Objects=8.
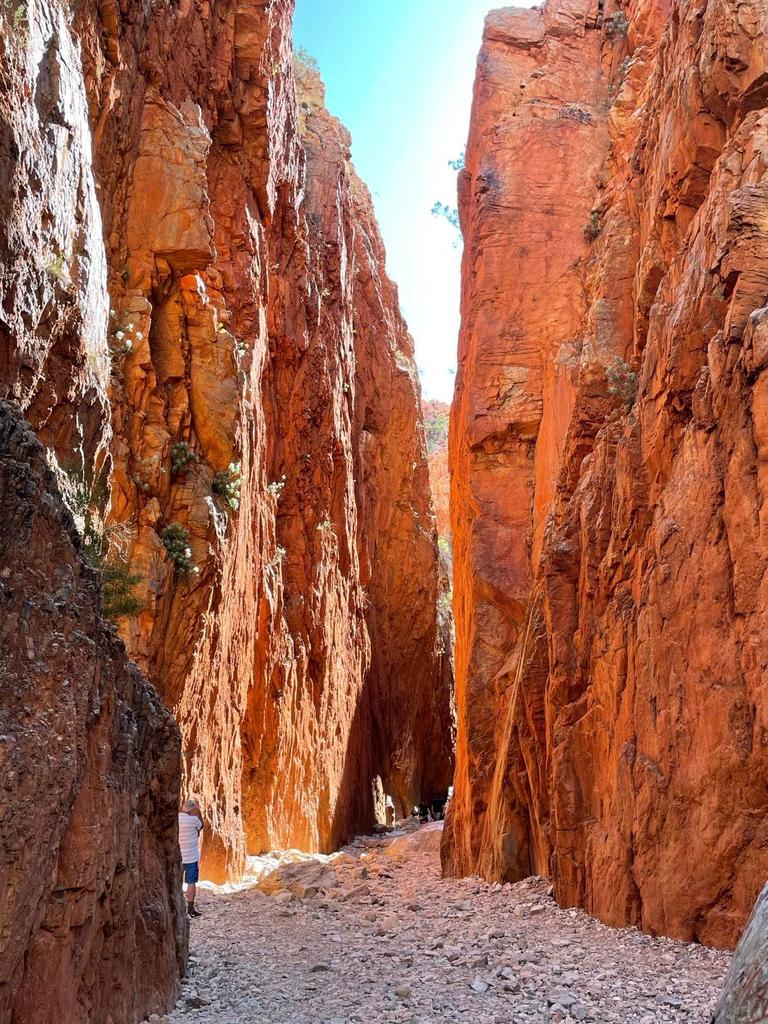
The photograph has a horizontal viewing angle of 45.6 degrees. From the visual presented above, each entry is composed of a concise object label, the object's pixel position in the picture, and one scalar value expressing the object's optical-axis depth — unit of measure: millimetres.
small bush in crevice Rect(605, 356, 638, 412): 13414
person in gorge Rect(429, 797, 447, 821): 36688
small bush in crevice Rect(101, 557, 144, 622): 12938
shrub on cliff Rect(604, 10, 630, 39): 23031
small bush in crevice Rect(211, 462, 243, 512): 16906
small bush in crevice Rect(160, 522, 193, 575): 15219
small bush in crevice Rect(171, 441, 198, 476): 16000
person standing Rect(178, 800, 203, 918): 10727
